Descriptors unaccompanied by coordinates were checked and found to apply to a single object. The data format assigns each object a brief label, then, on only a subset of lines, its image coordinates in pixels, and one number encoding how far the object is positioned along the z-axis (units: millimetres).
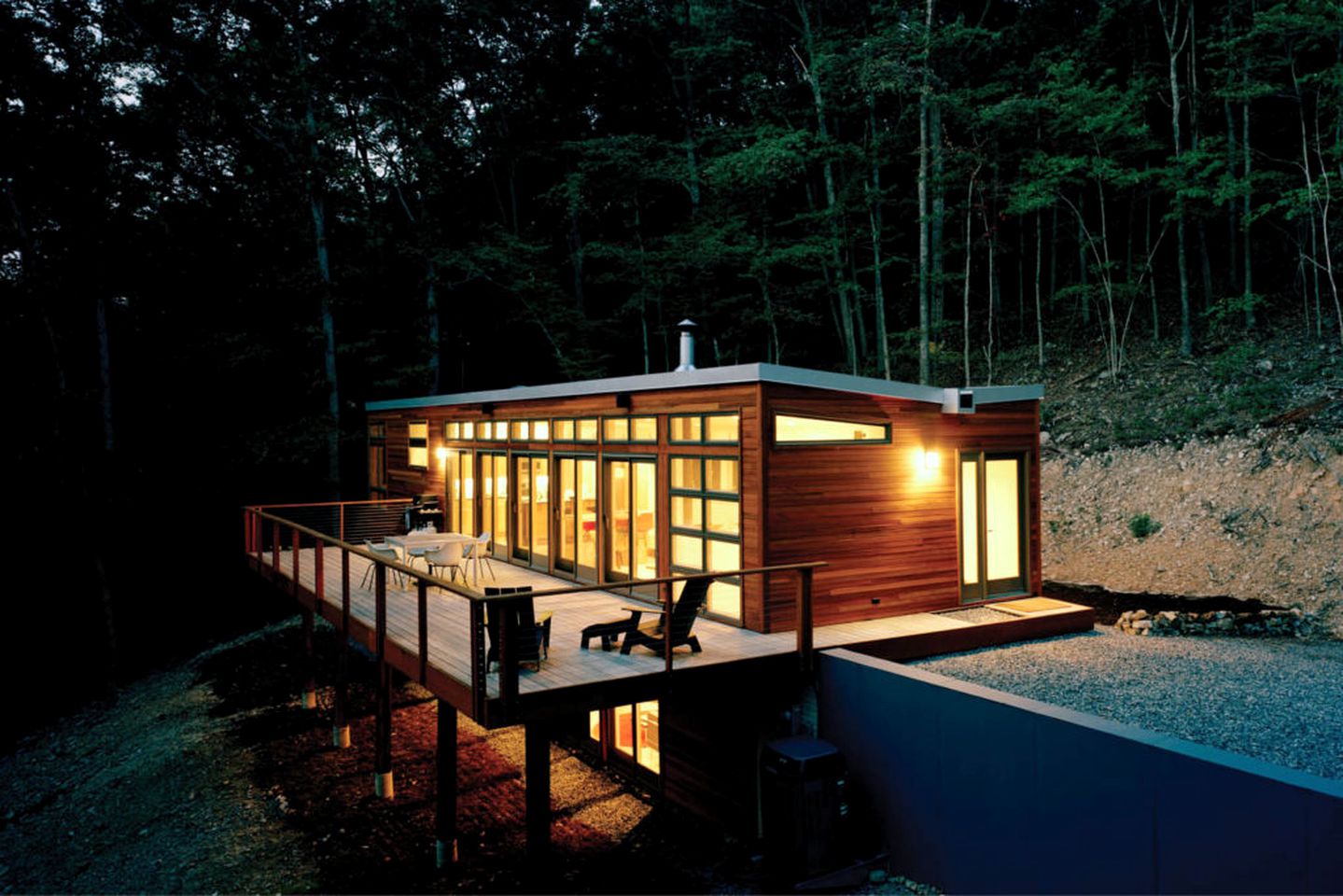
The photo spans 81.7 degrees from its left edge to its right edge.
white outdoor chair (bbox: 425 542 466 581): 9391
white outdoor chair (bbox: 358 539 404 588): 9881
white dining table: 9781
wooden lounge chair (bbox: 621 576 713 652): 6711
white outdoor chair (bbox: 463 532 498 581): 10094
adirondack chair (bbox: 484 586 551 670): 6008
